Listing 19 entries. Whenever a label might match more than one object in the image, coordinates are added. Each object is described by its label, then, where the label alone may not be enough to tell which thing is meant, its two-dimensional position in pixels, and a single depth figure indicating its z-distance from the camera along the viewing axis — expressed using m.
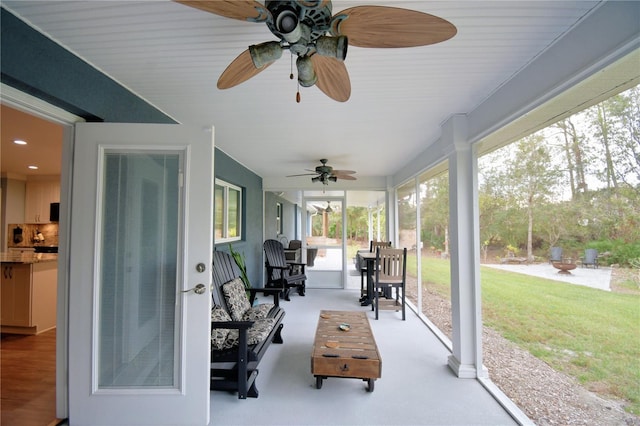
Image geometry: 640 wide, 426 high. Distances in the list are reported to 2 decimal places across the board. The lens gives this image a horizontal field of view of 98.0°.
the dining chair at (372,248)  5.04
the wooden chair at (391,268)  4.24
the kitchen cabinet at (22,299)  3.42
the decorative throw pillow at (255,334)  2.33
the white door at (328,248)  6.14
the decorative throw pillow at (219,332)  2.28
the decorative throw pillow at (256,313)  2.93
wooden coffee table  2.21
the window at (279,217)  7.64
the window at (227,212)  4.25
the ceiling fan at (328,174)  4.24
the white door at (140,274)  1.86
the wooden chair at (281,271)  5.06
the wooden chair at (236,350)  2.16
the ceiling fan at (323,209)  6.37
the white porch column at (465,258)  2.51
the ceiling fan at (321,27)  1.00
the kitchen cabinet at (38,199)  5.58
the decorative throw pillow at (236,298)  2.87
